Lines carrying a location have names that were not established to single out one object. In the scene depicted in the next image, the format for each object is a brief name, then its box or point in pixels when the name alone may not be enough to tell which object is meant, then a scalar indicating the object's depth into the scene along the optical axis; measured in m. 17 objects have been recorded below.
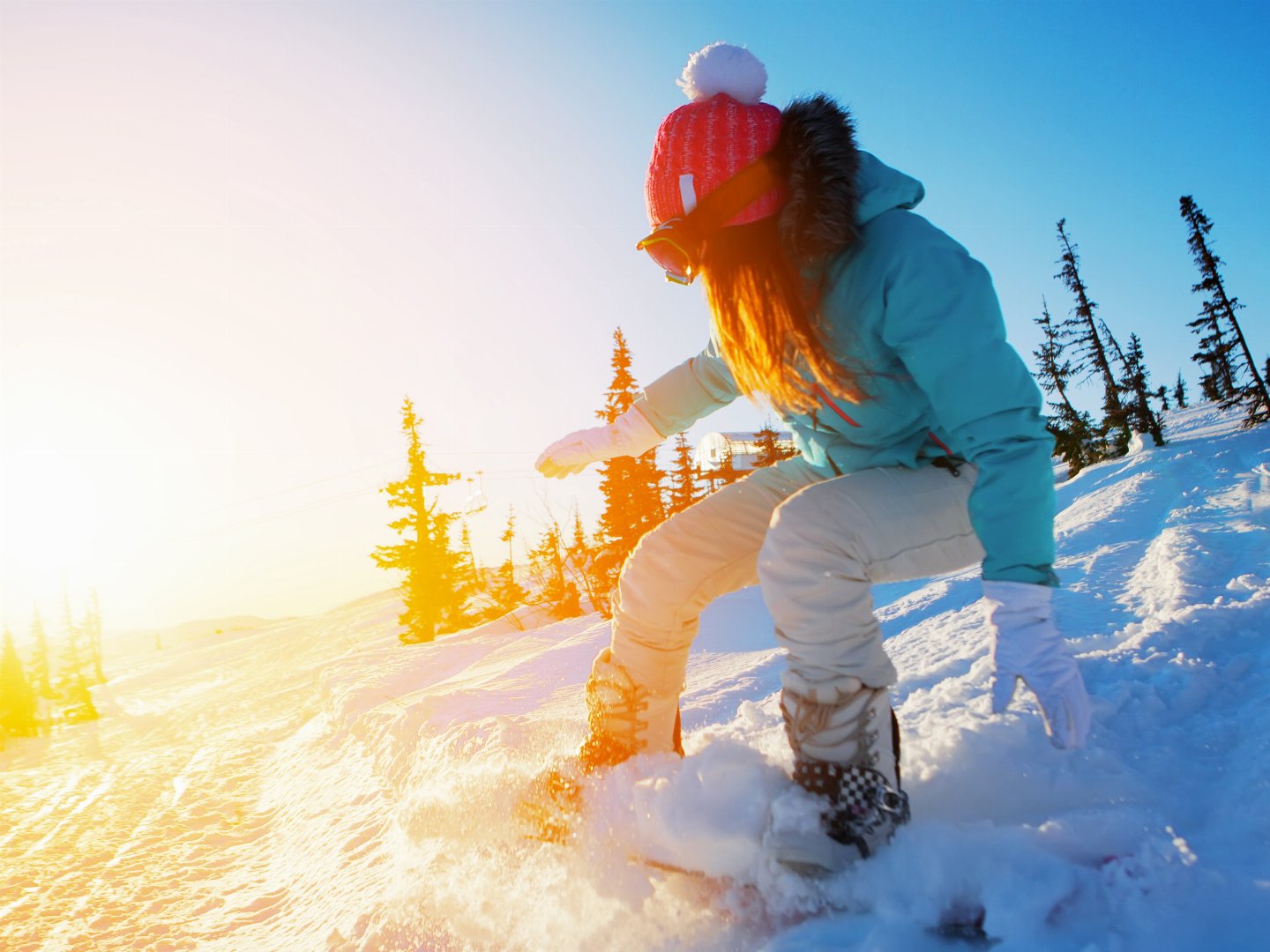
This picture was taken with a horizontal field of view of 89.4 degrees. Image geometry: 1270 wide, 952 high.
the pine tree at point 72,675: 20.34
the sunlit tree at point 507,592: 27.22
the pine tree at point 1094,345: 23.66
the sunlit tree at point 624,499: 17.06
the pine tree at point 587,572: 15.82
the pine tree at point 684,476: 22.04
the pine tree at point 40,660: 37.38
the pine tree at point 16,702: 15.14
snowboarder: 1.39
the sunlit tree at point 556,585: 18.52
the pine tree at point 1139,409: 22.88
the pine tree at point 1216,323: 22.25
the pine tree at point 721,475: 22.24
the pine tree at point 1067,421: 25.75
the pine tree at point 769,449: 23.36
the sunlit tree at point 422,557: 25.92
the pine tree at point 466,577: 27.01
